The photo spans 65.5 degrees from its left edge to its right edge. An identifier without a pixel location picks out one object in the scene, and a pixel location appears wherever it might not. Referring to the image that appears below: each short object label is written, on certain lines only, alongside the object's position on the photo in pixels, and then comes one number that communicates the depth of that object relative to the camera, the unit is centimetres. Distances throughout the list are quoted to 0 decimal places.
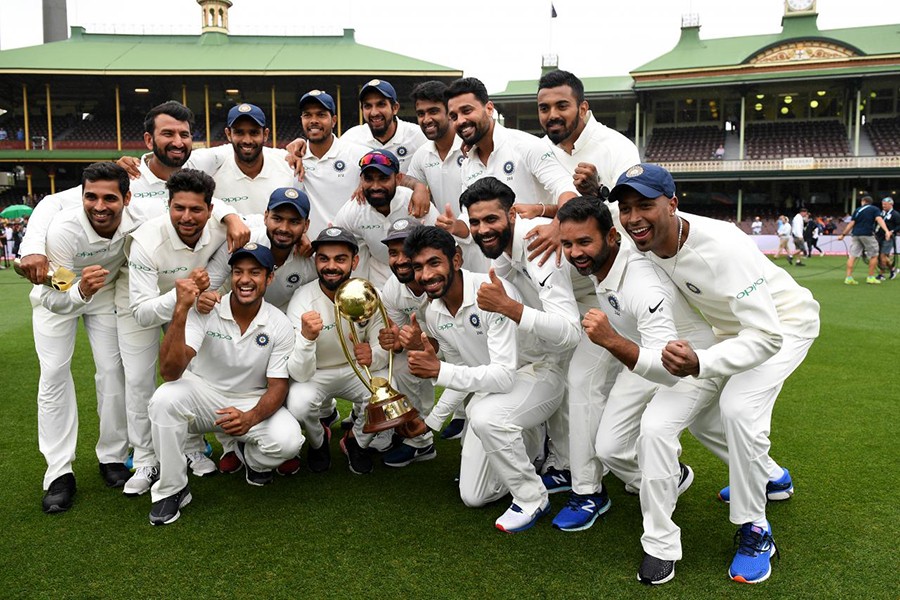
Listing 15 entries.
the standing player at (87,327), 473
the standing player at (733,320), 359
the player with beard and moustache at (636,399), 368
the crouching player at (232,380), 446
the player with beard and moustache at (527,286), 425
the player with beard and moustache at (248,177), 587
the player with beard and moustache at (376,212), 552
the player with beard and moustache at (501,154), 523
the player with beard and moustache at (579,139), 503
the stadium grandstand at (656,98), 3359
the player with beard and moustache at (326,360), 505
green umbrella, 2809
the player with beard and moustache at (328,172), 619
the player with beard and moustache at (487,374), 435
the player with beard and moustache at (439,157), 559
